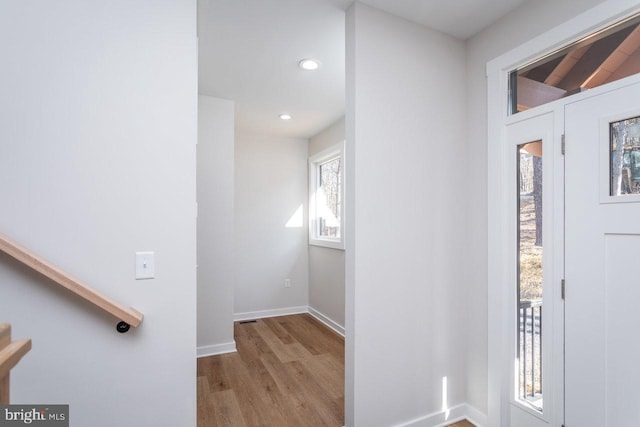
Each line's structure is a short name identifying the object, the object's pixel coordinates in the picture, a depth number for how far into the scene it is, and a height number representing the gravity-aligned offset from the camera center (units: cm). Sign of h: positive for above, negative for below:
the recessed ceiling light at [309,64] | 251 +120
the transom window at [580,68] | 147 +77
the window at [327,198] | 405 +21
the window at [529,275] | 181 -37
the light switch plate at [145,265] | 131 -22
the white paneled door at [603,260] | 143 -23
